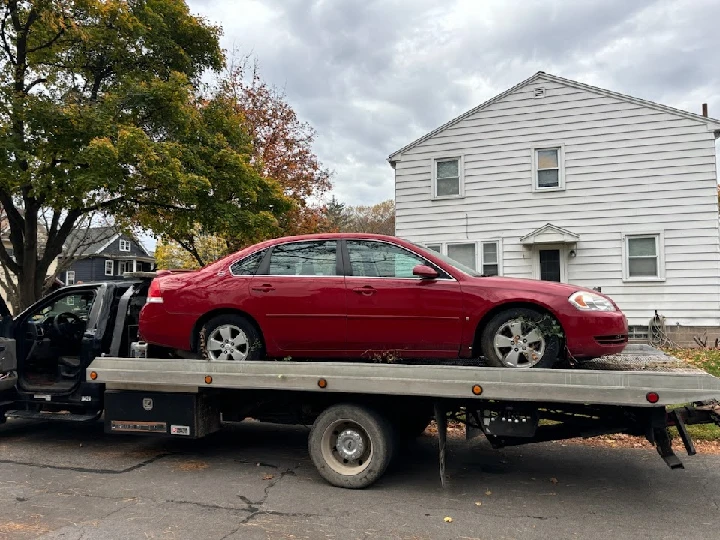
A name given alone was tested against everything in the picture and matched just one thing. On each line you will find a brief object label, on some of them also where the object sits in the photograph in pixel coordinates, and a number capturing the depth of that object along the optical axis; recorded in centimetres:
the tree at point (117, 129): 1055
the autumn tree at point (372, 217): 5412
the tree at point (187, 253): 2417
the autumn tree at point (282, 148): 2172
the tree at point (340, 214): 5292
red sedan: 468
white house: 1324
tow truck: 429
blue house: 4619
